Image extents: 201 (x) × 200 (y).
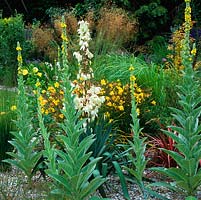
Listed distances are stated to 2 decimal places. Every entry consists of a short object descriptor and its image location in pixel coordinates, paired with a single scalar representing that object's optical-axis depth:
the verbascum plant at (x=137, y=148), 3.64
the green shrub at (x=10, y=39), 12.65
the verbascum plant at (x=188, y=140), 3.69
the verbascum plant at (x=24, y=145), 4.12
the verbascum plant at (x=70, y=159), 3.34
